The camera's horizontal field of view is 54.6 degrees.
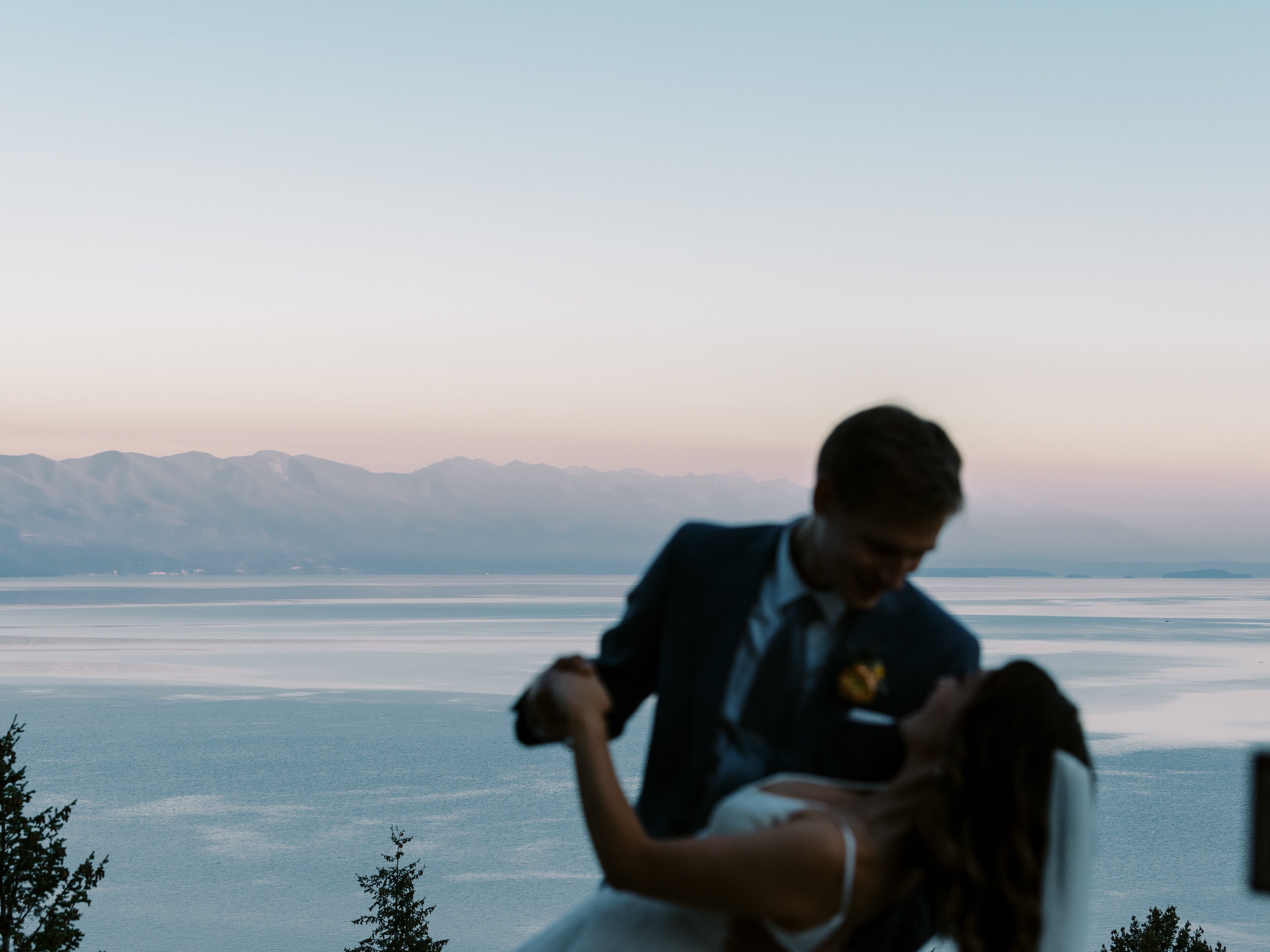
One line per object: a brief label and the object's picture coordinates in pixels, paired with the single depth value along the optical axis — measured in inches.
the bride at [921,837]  104.3
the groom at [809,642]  113.3
